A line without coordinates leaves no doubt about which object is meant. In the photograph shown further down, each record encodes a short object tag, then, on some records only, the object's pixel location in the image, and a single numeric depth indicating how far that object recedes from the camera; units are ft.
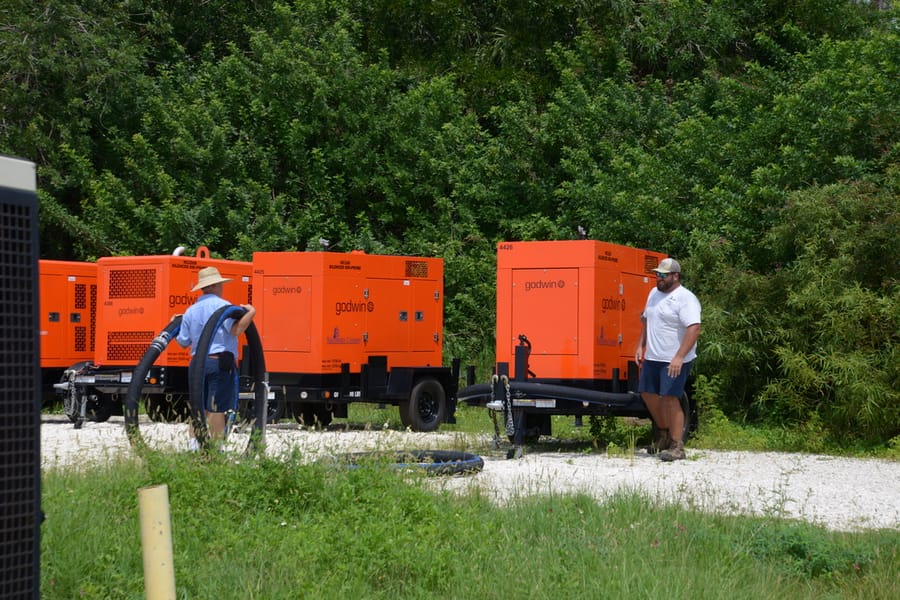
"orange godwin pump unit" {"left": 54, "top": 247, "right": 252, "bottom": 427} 66.18
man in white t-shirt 46.96
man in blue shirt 39.34
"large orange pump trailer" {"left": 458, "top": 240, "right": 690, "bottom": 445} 50.60
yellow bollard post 17.31
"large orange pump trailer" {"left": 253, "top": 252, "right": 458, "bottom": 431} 62.90
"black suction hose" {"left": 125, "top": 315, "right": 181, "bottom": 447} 36.47
